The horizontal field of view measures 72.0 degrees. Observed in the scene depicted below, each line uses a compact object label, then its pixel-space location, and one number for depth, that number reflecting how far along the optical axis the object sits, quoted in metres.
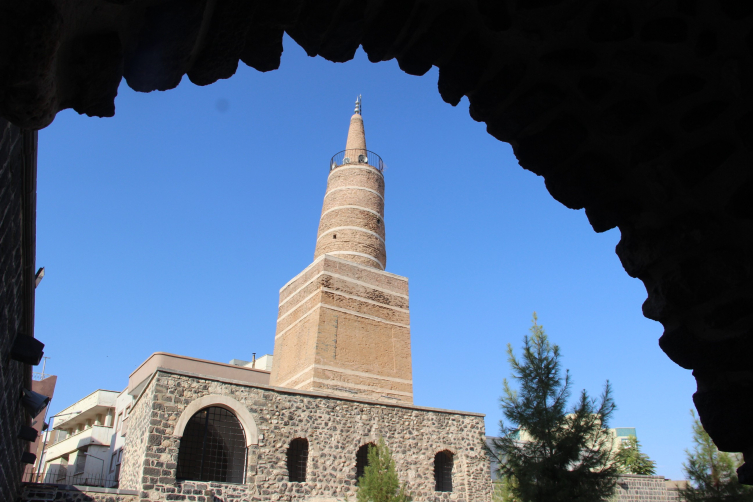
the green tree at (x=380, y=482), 12.17
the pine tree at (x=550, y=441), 9.73
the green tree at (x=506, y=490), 11.20
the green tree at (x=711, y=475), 10.46
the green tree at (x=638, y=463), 24.80
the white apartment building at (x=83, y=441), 25.65
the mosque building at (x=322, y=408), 12.14
